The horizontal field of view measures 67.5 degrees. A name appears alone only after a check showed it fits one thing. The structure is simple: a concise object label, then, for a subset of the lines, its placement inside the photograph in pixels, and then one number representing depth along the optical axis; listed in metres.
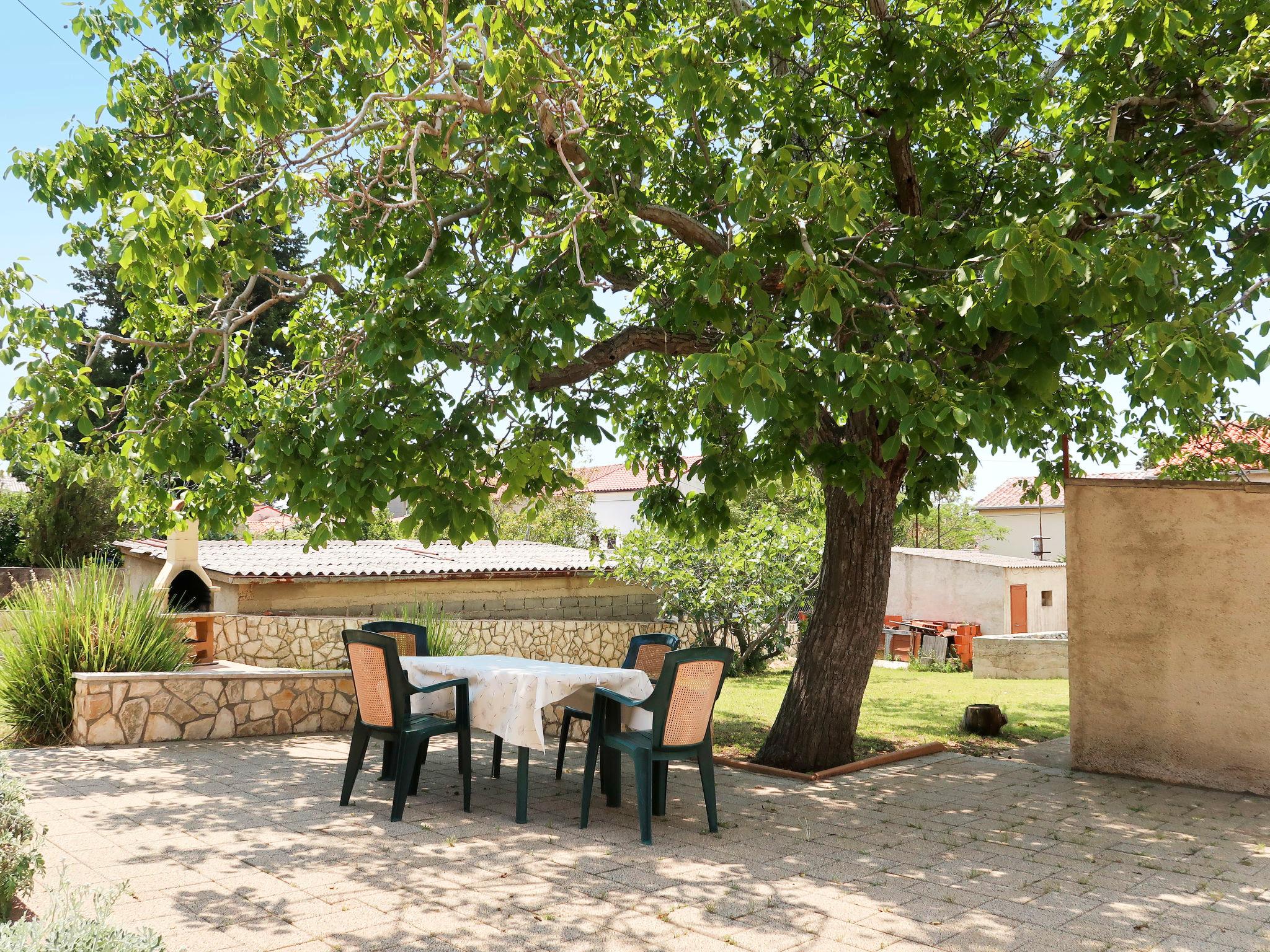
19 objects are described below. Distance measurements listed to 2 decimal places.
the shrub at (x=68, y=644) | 8.14
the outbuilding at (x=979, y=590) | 22.38
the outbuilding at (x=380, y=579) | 13.02
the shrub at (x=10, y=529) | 21.09
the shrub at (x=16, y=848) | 3.19
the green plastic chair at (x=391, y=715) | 5.83
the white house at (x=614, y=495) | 47.38
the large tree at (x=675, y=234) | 5.36
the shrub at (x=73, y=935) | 2.31
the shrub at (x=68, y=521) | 19.16
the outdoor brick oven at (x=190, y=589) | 11.40
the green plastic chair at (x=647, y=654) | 7.40
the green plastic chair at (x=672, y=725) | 5.55
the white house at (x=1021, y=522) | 43.81
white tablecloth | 5.91
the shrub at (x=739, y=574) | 16.78
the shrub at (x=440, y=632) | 10.81
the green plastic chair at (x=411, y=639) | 7.79
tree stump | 10.15
